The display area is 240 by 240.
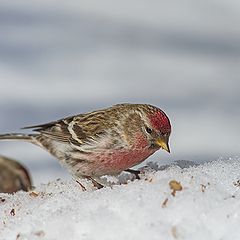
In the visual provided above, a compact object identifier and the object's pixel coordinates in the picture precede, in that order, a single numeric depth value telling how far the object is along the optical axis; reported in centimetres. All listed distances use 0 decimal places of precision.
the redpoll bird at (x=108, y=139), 719
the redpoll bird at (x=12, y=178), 848
